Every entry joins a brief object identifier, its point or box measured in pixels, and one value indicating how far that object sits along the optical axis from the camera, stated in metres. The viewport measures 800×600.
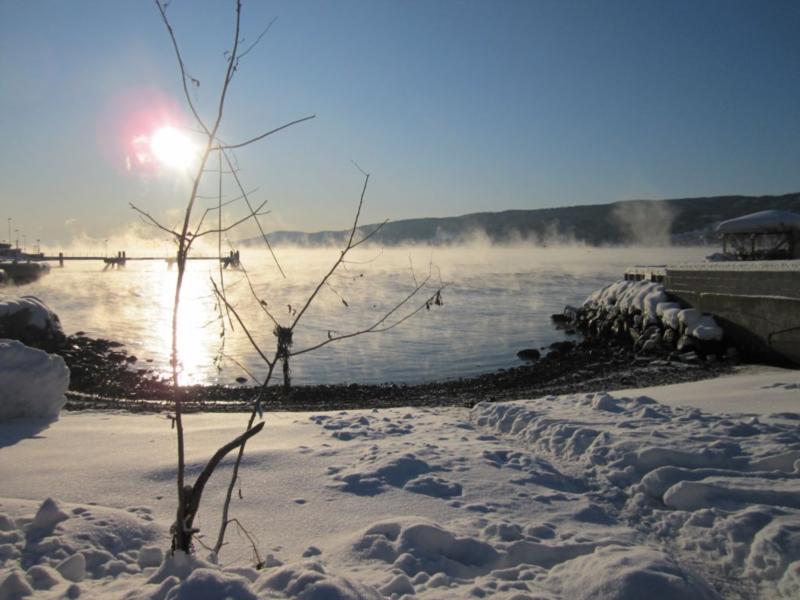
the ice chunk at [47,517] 3.67
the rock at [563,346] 21.78
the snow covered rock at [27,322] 21.12
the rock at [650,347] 18.98
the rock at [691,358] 16.27
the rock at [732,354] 15.52
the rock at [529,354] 20.95
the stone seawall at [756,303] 13.82
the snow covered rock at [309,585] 2.78
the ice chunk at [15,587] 2.79
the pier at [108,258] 126.81
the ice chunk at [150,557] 3.47
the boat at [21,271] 69.72
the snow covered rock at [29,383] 7.41
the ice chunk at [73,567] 3.16
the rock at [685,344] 17.10
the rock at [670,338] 18.52
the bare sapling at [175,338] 2.68
